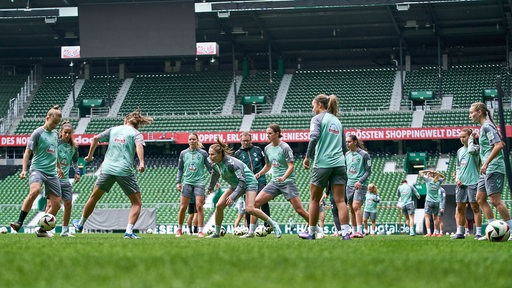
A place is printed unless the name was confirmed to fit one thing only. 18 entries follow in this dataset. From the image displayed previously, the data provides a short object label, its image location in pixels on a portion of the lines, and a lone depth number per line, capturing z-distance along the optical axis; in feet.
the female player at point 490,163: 45.75
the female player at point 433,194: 84.17
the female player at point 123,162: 49.19
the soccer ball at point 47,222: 50.14
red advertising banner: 146.25
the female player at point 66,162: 54.75
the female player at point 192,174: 63.05
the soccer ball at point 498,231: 43.60
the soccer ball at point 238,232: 66.64
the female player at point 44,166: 50.70
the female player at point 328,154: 44.21
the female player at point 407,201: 94.46
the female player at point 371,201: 92.56
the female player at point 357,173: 61.57
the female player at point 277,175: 53.36
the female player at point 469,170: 52.11
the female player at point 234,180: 50.85
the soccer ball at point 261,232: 58.44
